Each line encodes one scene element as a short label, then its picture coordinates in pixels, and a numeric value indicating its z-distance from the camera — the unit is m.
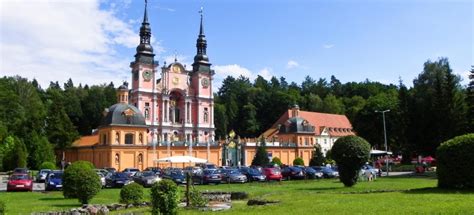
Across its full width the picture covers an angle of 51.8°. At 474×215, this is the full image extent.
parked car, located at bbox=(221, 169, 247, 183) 42.28
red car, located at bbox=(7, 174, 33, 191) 33.53
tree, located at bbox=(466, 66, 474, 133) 53.86
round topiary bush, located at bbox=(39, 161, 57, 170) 61.72
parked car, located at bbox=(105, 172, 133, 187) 37.72
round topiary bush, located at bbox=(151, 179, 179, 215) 14.69
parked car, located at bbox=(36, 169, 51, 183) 46.25
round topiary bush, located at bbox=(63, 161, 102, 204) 22.72
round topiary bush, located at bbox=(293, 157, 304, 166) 77.26
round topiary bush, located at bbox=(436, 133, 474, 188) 23.64
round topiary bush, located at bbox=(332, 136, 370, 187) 29.75
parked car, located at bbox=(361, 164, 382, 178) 41.75
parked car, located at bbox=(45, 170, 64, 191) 33.41
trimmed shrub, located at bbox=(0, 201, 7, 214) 13.61
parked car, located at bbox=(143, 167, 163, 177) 44.35
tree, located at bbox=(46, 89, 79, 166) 76.19
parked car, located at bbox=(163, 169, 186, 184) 41.33
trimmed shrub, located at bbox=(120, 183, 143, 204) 21.62
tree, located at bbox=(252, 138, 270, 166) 70.25
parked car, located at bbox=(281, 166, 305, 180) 46.78
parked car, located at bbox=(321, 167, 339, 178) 48.18
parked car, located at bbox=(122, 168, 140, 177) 49.42
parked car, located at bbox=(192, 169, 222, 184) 41.78
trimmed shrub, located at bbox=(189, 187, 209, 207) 20.44
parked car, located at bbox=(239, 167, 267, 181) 44.09
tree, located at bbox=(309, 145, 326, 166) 71.57
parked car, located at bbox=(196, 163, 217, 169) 60.78
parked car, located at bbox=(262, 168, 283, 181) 44.97
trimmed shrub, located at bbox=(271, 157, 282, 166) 74.20
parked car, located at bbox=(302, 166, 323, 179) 46.72
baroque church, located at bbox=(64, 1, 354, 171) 68.50
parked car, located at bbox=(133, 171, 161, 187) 37.66
